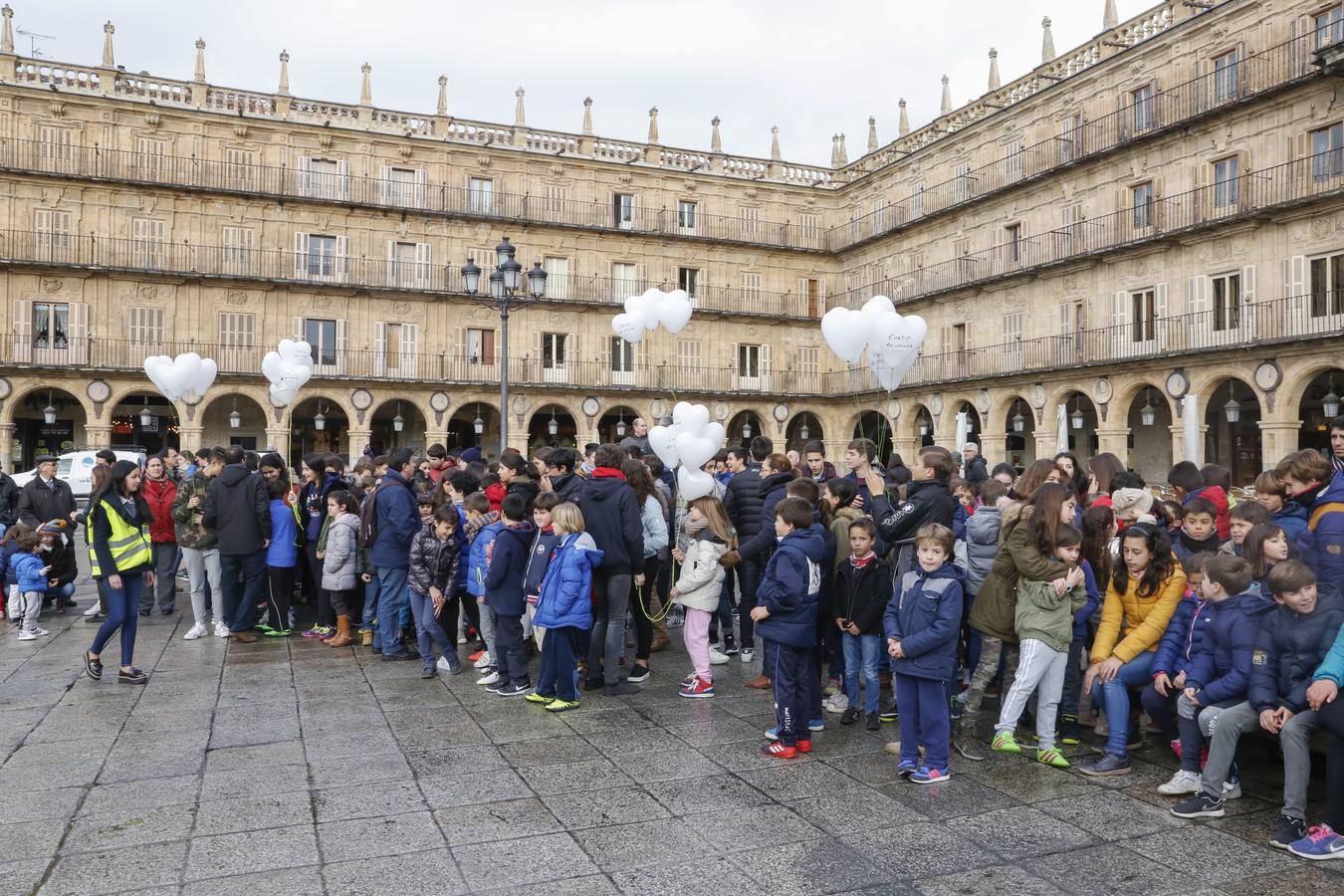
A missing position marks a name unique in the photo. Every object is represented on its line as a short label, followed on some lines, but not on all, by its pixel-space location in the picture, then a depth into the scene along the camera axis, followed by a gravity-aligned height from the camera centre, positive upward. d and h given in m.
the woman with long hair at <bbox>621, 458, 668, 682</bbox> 7.31 -0.79
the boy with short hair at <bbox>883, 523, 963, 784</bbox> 5.00 -1.11
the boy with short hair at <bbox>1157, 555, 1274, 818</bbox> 4.52 -1.16
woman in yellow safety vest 6.81 -0.84
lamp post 13.65 +2.42
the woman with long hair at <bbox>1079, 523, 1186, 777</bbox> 5.16 -0.98
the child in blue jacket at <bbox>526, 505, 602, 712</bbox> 6.27 -1.07
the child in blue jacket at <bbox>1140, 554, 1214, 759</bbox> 4.93 -1.07
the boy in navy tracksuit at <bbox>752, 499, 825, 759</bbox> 5.44 -1.08
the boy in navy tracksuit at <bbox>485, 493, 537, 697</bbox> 6.70 -1.07
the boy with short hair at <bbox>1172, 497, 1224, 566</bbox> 5.57 -0.49
